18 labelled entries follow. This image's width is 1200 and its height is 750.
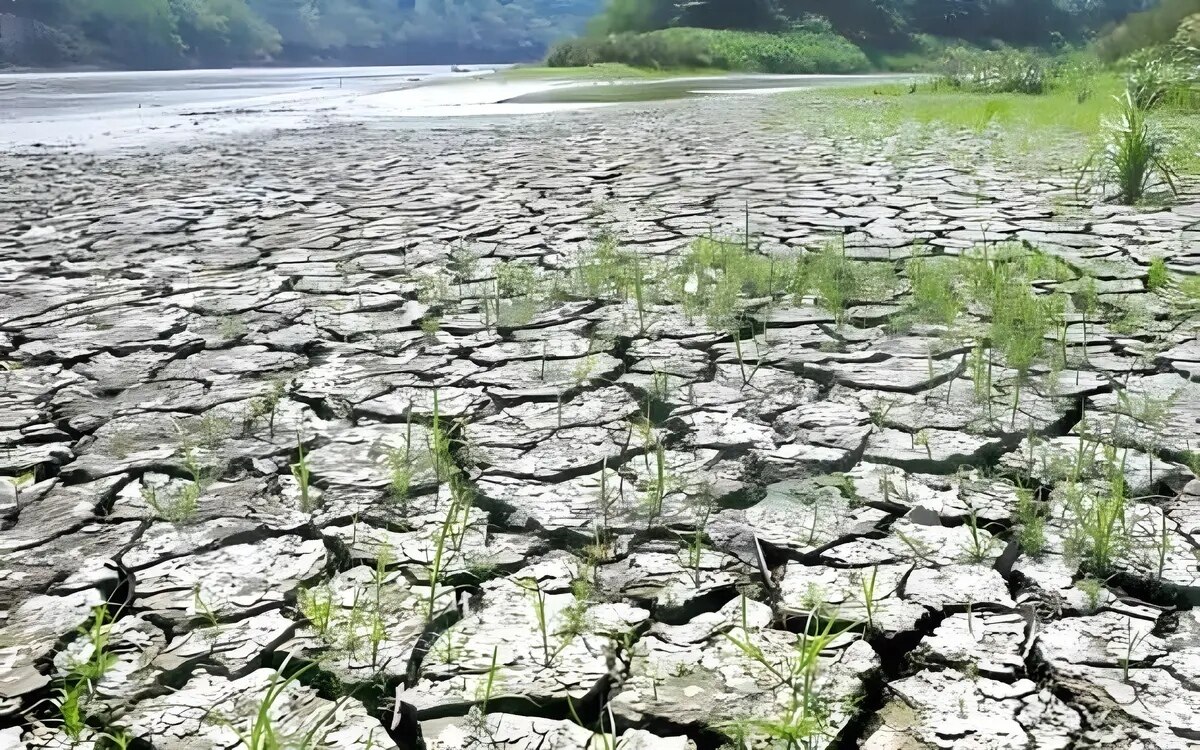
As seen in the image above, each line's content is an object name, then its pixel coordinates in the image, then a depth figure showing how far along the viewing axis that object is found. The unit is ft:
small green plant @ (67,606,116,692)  4.86
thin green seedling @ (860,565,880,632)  5.16
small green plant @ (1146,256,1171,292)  11.08
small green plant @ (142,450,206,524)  6.63
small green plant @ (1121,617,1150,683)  4.69
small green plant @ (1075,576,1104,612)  5.24
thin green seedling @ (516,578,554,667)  5.04
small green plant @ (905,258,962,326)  10.26
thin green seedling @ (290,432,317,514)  6.68
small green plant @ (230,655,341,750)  4.00
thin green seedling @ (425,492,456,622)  5.39
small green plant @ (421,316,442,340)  10.48
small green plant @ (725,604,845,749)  4.33
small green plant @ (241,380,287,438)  8.20
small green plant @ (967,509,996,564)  5.76
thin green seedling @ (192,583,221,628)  5.37
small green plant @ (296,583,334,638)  5.29
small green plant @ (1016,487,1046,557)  5.77
